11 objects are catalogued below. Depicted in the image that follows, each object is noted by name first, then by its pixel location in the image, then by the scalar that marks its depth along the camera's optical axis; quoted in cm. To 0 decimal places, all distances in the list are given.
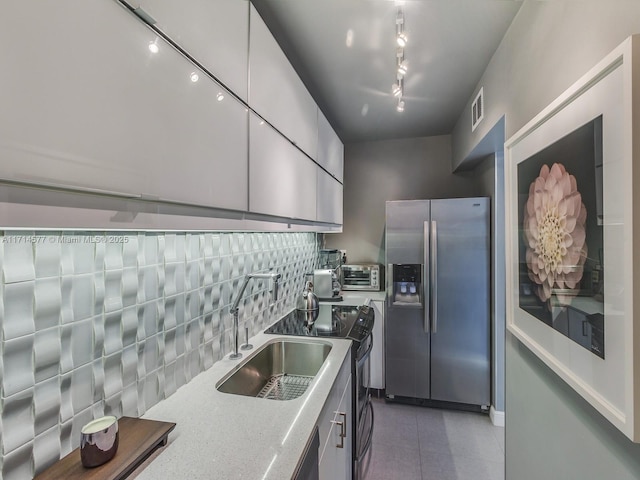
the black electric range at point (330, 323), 188
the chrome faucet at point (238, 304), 150
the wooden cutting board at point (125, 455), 73
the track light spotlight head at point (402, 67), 163
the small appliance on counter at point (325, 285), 286
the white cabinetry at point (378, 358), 300
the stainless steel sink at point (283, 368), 156
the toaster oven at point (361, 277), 337
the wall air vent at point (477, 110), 216
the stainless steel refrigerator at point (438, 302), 272
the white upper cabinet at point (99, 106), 48
